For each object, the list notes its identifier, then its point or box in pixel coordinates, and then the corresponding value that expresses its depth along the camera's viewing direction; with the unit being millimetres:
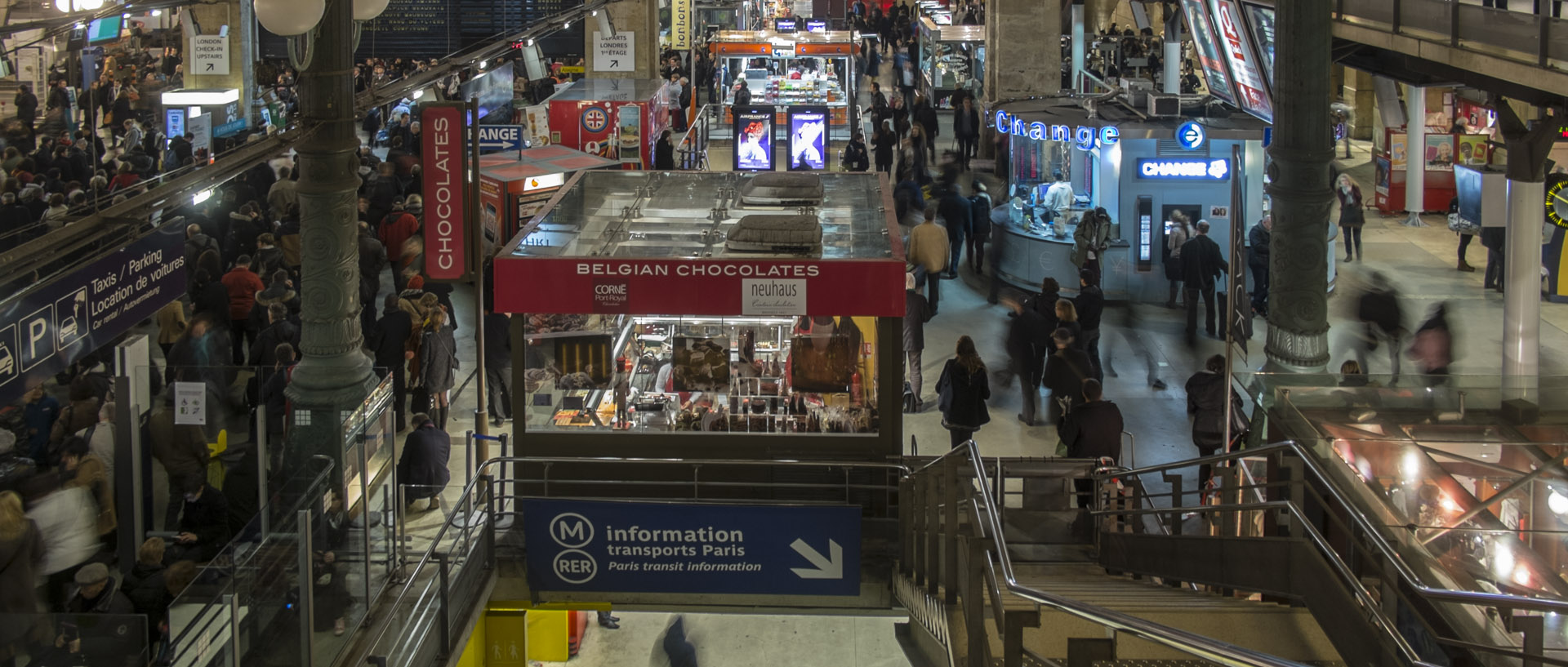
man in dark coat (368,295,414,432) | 13961
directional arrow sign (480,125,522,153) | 20625
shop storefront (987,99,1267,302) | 19219
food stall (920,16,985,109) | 35094
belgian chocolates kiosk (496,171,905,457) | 10180
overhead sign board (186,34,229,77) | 28834
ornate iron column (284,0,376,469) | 9727
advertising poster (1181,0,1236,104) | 15750
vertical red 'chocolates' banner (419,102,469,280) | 11289
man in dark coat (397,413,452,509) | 11266
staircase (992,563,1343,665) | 7023
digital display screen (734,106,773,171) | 24938
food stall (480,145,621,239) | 18703
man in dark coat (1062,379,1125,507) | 11352
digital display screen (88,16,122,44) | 31703
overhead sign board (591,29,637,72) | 29156
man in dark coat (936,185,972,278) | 20047
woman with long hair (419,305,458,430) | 13484
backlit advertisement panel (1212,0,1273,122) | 13664
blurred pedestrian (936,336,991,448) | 12273
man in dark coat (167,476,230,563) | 9953
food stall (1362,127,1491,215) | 23797
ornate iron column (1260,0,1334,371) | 9906
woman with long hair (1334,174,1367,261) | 20703
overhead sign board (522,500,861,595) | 9625
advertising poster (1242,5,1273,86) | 13250
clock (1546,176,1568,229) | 14680
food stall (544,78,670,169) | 24281
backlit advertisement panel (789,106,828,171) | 25328
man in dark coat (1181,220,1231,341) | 17062
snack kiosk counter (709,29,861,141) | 32938
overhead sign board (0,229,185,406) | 7551
